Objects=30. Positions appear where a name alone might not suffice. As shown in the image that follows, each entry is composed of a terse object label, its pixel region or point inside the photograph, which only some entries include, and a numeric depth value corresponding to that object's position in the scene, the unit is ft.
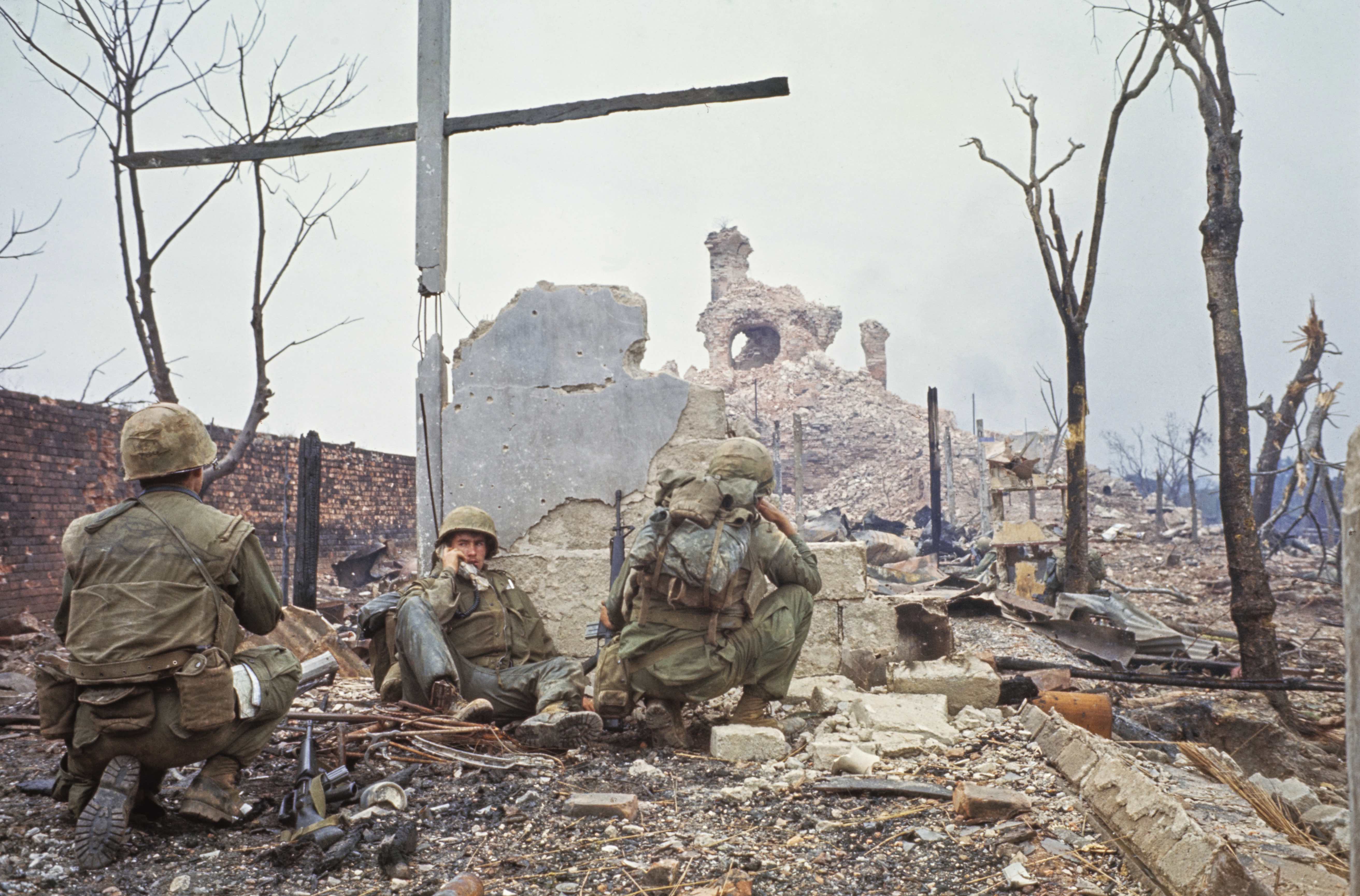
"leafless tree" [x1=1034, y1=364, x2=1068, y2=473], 66.64
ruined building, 104.47
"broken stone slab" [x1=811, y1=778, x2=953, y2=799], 10.30
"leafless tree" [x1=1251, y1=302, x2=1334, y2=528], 43.19
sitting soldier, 13.16
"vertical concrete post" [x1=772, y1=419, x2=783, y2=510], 90.33
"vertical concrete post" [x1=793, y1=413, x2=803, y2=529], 65.26
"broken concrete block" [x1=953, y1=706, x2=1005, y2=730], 13.70
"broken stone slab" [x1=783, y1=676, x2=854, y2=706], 15.60
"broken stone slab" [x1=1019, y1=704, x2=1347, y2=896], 6.61
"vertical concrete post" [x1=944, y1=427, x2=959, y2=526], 74.69
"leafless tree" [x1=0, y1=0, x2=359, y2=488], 19.47
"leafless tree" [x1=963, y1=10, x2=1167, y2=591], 30.48
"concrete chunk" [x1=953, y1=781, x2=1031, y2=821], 9.31
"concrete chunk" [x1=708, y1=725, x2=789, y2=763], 12.33
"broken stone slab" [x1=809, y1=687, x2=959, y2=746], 12.96
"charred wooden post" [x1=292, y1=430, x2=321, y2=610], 21.53
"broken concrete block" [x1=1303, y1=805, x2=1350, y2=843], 11.64
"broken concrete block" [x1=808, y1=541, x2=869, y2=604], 17.28
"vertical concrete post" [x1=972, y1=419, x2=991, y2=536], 61.00
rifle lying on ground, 8.70
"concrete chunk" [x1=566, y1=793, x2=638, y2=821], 9.56
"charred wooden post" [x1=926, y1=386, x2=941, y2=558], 48.85
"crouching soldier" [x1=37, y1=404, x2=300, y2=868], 8.66
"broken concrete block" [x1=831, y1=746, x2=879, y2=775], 11.25
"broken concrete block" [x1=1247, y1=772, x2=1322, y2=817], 12.80
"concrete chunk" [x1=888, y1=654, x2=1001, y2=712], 14.88
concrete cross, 18.28
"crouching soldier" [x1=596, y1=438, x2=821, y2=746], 12.49
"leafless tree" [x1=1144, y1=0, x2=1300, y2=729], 20.67
